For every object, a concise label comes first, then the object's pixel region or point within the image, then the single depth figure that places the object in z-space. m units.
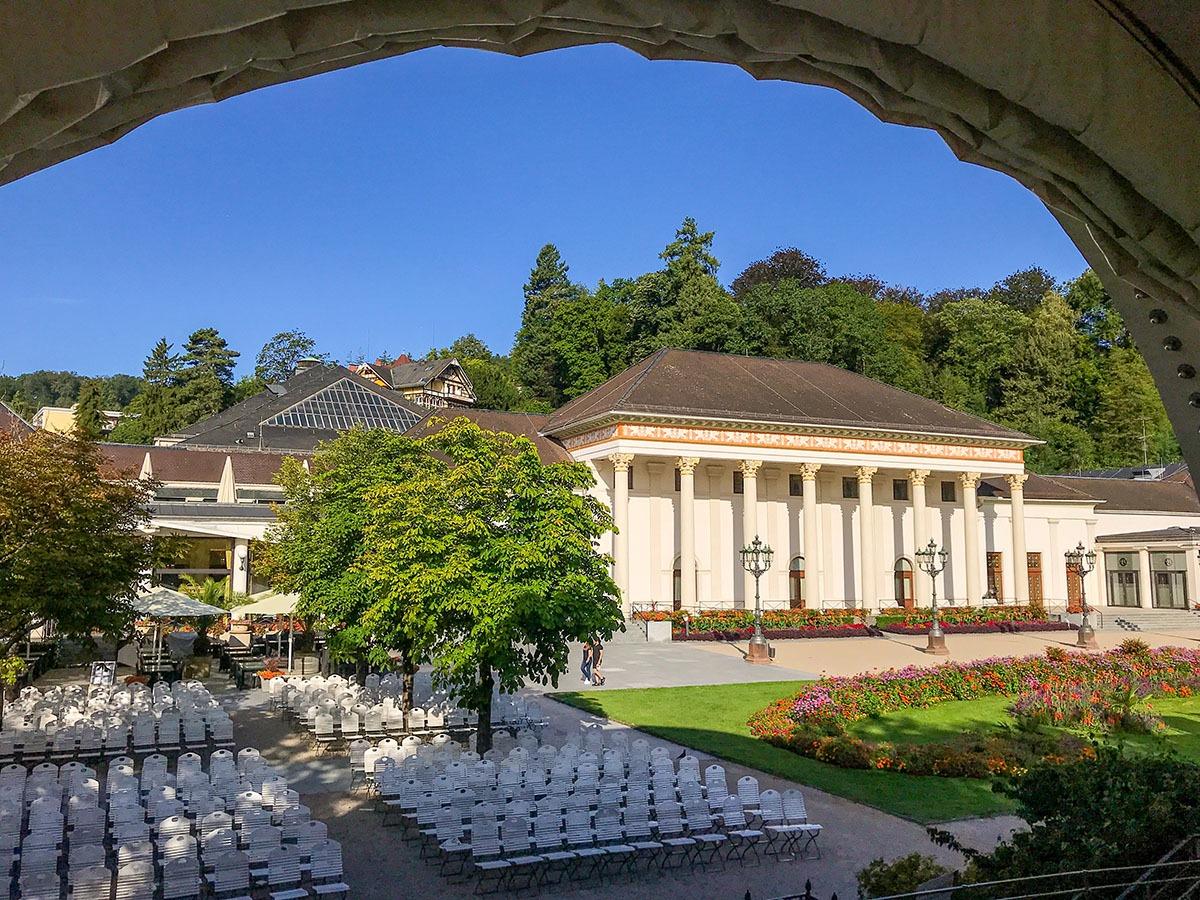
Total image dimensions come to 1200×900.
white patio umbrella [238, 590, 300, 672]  28.33
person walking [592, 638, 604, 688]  28.03
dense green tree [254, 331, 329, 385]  124.06
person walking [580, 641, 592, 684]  28.42
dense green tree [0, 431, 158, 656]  16.75
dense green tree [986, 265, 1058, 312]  99.44
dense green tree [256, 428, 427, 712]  18.00
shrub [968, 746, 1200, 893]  8.04
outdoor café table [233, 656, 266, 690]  27.44
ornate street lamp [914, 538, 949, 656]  36.78
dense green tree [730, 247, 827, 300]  91.62
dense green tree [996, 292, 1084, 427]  83.38
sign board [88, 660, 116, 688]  24.71
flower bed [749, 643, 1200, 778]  17.73
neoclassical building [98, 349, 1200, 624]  47.31
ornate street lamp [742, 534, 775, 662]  34.38
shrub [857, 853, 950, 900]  9.89
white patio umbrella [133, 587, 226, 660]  25.95
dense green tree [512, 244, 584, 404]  85.75
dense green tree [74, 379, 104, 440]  68.41
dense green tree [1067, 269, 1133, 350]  87.38
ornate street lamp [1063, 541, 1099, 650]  39.34
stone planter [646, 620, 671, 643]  41.22
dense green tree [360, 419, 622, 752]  15.43
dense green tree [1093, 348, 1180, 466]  80.31
